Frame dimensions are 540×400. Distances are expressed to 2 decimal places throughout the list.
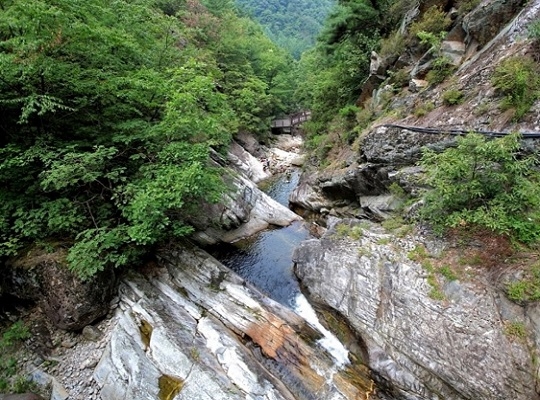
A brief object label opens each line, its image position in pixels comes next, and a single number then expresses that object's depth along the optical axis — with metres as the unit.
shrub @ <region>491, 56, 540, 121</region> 6.34
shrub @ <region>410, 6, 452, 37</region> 10.33
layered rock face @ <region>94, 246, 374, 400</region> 5.23
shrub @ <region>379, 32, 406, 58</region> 11.76
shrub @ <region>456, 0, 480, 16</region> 9.74
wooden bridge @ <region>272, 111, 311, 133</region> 28.03
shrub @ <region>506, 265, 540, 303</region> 4.46
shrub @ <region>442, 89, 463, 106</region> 8.16
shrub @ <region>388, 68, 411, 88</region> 11.23
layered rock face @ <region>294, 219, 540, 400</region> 4.42
